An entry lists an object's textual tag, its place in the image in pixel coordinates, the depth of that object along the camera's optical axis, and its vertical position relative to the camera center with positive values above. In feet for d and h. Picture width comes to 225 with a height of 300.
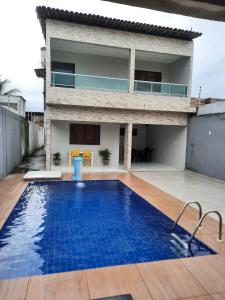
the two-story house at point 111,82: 37.81 +9.13
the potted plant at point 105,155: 46.83 -4.35
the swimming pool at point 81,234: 13.83 -7.64
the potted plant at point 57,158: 43.86 -4.83
